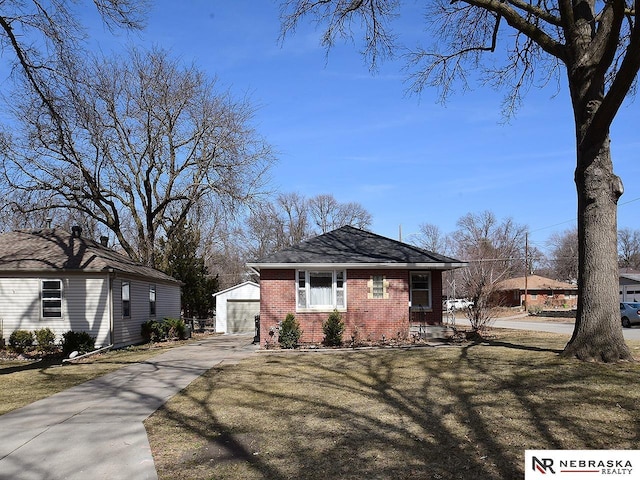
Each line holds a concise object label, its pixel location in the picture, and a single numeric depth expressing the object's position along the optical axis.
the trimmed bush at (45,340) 17.72
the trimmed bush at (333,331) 16.36
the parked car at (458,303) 59.06
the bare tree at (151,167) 24.53
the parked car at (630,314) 28.91
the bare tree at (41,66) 12.61
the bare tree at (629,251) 85.19
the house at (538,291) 62.56
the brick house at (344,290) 17.02
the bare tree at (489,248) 59.13
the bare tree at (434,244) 76.31
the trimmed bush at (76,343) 17.33
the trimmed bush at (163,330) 22.14
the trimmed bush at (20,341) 17.75
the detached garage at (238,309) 31.42
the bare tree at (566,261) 79.31
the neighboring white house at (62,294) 18.58
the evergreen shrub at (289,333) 16.16
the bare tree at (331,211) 65.19
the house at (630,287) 42.41
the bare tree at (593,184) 9.76
